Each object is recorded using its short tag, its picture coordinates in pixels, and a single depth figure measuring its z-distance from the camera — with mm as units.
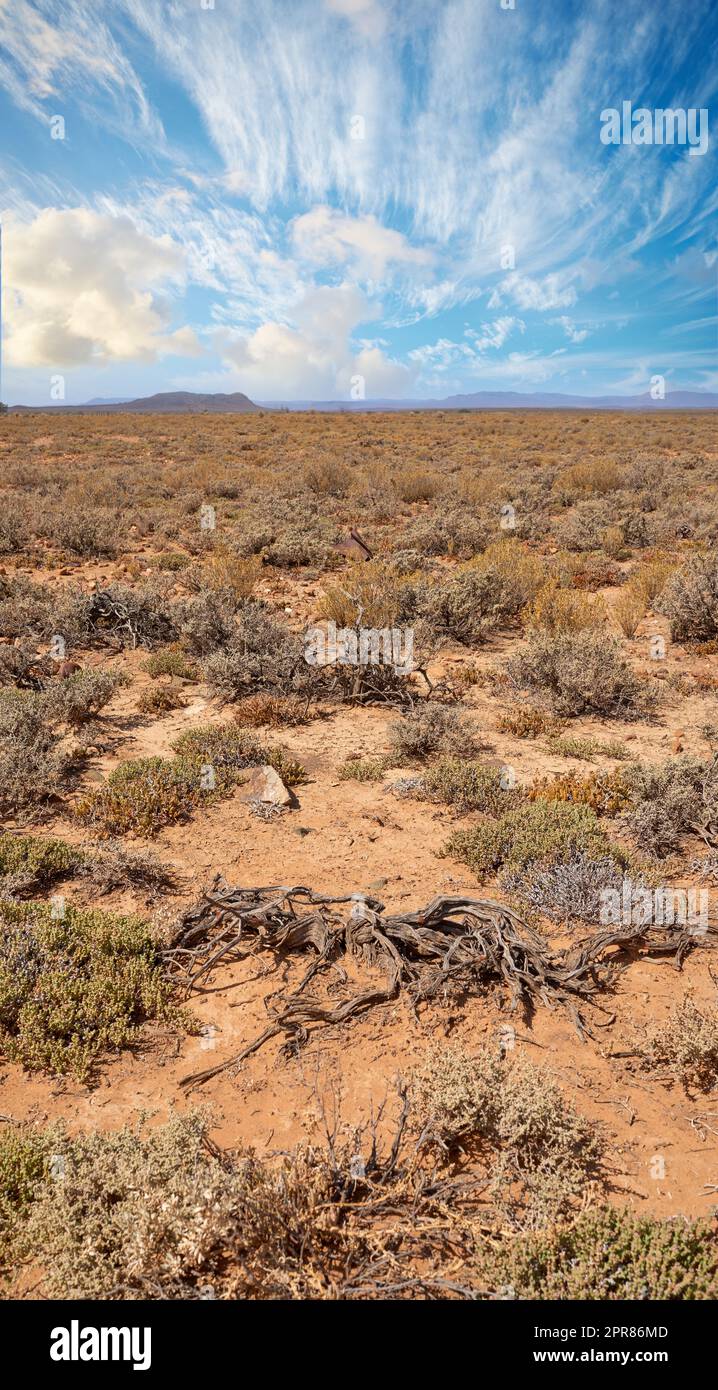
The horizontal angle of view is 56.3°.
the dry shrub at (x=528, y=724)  6848
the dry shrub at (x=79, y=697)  6707
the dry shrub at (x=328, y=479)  19484
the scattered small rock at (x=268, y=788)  5529
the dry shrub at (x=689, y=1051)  3119
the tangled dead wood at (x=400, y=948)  3578
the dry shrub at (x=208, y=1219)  2238
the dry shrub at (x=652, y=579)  10398
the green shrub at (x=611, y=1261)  2125
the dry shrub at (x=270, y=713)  7090
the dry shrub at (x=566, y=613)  9094
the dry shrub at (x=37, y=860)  4457
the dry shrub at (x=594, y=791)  5363
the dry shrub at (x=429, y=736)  6328
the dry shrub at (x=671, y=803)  4902
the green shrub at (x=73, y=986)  3271
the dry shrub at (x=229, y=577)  9914
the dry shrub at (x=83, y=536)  13258
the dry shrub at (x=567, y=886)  4191
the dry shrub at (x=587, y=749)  6316
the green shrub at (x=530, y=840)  4629
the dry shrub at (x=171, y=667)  8195
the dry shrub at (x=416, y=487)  18469
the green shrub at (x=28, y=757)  5465
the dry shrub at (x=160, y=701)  7336
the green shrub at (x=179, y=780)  5262
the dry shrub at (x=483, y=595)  9281
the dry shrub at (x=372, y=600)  8531
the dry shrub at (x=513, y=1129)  2553
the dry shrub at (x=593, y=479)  19156
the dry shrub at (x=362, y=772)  6016
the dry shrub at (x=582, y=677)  7188
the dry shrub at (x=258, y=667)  7609
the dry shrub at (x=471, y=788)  5430
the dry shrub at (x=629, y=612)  9320
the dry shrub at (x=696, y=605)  9086
